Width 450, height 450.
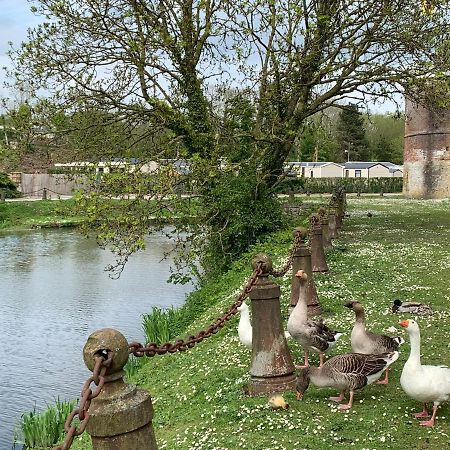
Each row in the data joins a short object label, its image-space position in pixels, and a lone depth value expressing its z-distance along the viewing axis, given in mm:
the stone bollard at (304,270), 9297
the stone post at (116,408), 3201
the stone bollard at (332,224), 18844
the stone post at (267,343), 6625
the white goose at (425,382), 5617
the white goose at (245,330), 7773
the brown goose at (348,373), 6094
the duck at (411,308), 9633
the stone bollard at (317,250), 12984
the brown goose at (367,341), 6655
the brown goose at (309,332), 7012
